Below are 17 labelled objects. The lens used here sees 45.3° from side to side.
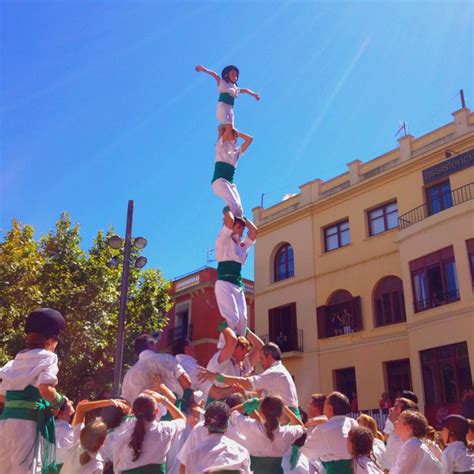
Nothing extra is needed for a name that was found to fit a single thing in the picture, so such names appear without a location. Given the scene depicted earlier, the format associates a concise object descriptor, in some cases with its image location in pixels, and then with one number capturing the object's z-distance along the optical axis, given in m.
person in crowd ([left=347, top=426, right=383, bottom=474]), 5.21
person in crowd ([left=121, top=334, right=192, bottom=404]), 6.11
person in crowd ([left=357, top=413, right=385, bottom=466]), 6.29
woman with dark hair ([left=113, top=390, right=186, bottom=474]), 4.89
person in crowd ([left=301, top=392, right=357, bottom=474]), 5.52
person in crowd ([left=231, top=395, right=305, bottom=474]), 4.99
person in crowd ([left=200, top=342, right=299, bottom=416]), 5.73
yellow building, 18.20
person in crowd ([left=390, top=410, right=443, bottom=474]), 5.14
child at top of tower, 7.83
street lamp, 12.71
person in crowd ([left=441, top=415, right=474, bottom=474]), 5.93
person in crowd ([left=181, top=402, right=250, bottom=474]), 4.39
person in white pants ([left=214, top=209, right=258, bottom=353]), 6.88
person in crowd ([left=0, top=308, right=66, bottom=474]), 4.10
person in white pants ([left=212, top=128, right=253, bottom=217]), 7.32
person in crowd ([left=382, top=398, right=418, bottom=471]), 6.54
